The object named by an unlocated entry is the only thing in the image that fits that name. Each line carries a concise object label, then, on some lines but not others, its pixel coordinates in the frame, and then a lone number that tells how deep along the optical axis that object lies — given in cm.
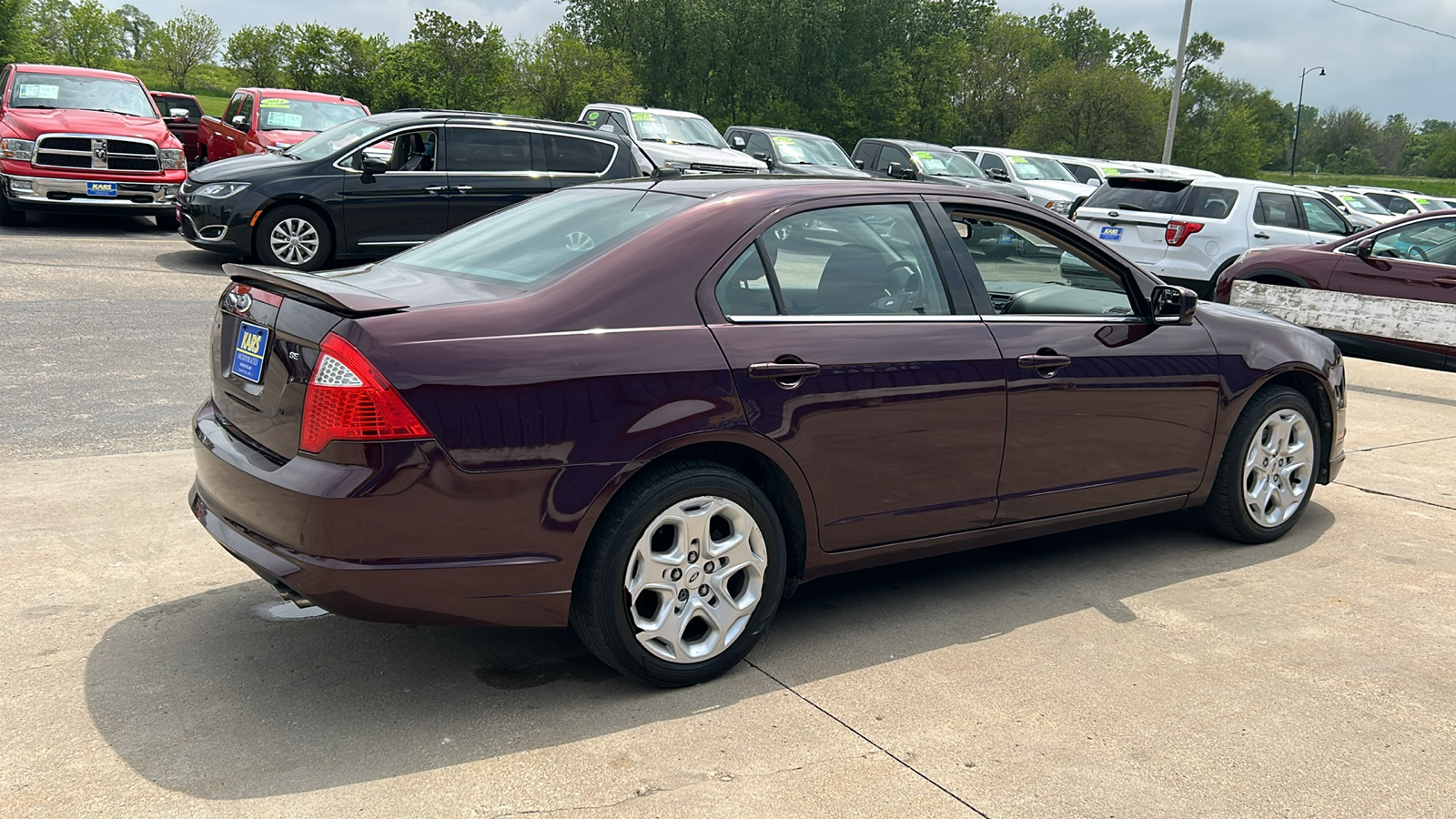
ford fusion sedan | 313
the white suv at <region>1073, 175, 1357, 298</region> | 1386
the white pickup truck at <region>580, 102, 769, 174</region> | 1798
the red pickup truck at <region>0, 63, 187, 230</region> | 1357
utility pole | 3281
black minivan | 1145
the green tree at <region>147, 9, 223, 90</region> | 6205
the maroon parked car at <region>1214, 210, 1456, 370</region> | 997
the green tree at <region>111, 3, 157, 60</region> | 7039
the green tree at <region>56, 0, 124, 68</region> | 5631
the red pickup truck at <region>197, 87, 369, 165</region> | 1639
